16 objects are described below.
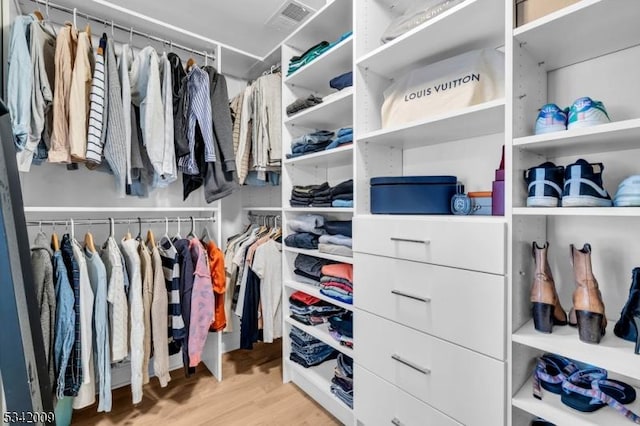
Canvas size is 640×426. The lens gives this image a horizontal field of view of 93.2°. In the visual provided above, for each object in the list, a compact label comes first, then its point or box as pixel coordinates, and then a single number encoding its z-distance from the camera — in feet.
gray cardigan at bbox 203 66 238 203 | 6.12
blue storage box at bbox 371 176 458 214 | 4.03
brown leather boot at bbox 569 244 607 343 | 2.74
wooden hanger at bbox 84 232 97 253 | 5.19
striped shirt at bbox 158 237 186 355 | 5.63
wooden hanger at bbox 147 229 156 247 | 5.93
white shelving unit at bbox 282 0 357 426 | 5.16
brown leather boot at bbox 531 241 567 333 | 3.03
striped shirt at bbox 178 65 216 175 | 5.81
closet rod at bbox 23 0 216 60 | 5.15
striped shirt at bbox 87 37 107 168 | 4.70
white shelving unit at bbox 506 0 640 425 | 2.70
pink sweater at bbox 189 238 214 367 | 5.74
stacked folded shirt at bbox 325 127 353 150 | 5.08
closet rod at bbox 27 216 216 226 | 5.26
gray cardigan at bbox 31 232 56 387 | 4.40
